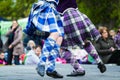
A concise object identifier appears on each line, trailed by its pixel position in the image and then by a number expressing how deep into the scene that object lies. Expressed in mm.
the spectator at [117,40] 16123
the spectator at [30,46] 18906
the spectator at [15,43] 17581
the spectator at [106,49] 16250
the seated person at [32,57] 17062
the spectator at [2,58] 18292
